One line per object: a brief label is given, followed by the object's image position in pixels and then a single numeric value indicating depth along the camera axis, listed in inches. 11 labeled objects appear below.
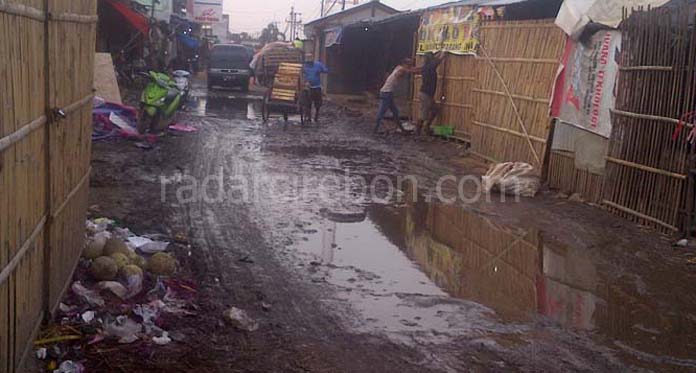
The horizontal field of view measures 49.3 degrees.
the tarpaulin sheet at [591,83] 381.7
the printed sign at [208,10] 2780.5
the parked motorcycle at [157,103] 581.9
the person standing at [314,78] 775.3
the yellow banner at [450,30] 606.9
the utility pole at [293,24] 3506.4
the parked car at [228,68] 1269.7
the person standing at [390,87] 711.1
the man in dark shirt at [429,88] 665.0
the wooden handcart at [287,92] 776.3
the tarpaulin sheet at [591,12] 371.9
